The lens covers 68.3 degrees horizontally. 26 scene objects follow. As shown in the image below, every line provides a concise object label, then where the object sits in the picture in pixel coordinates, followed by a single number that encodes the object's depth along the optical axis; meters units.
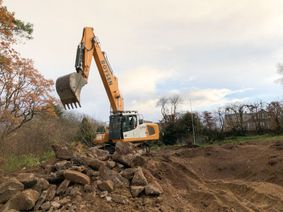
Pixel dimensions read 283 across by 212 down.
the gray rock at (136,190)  3.50
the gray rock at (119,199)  3.32
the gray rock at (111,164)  4.08
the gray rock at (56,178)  3.61
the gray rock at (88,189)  3.41
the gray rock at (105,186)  3.48
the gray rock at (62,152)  4.32
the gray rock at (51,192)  3.28
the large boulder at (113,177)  3.65
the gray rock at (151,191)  3.54
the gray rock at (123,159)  4.25
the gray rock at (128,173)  3.84
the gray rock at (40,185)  3.35
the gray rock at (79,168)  3.75
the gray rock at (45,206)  3.12
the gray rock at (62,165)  3.95
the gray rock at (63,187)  3.38
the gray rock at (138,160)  4.60
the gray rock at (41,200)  3.14
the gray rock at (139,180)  3.69
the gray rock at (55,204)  3.13
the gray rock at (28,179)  3.37
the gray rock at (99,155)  4.49
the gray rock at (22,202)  3.07
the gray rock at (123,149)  4.91
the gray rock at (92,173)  3.73
